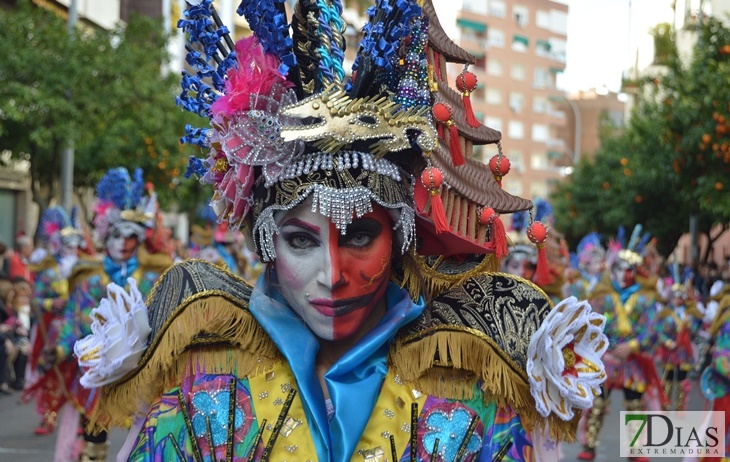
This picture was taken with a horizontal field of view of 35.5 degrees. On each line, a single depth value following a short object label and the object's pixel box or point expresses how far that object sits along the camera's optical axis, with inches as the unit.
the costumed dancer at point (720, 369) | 290.4
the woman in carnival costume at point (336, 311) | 128.2
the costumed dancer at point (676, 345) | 452.4
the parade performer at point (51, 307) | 378.3
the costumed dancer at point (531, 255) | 402.0
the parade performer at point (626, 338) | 425.4
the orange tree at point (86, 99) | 742.5
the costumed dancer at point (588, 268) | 479.5
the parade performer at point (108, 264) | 358.9
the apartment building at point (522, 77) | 3454.7
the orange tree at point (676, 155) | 778.2
